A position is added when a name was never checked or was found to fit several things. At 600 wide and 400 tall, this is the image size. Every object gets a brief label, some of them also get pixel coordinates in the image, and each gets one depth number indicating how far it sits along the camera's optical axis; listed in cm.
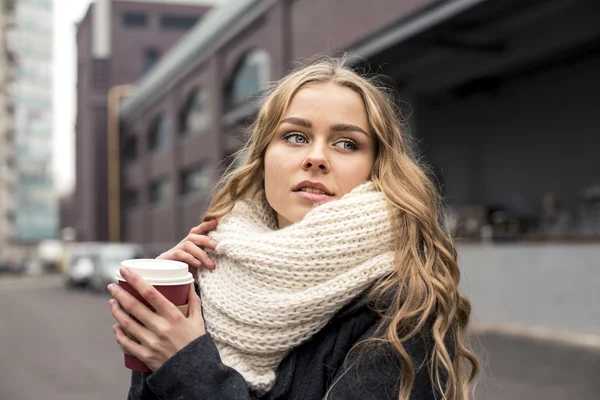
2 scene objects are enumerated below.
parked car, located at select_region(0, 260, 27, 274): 5500
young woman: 140
